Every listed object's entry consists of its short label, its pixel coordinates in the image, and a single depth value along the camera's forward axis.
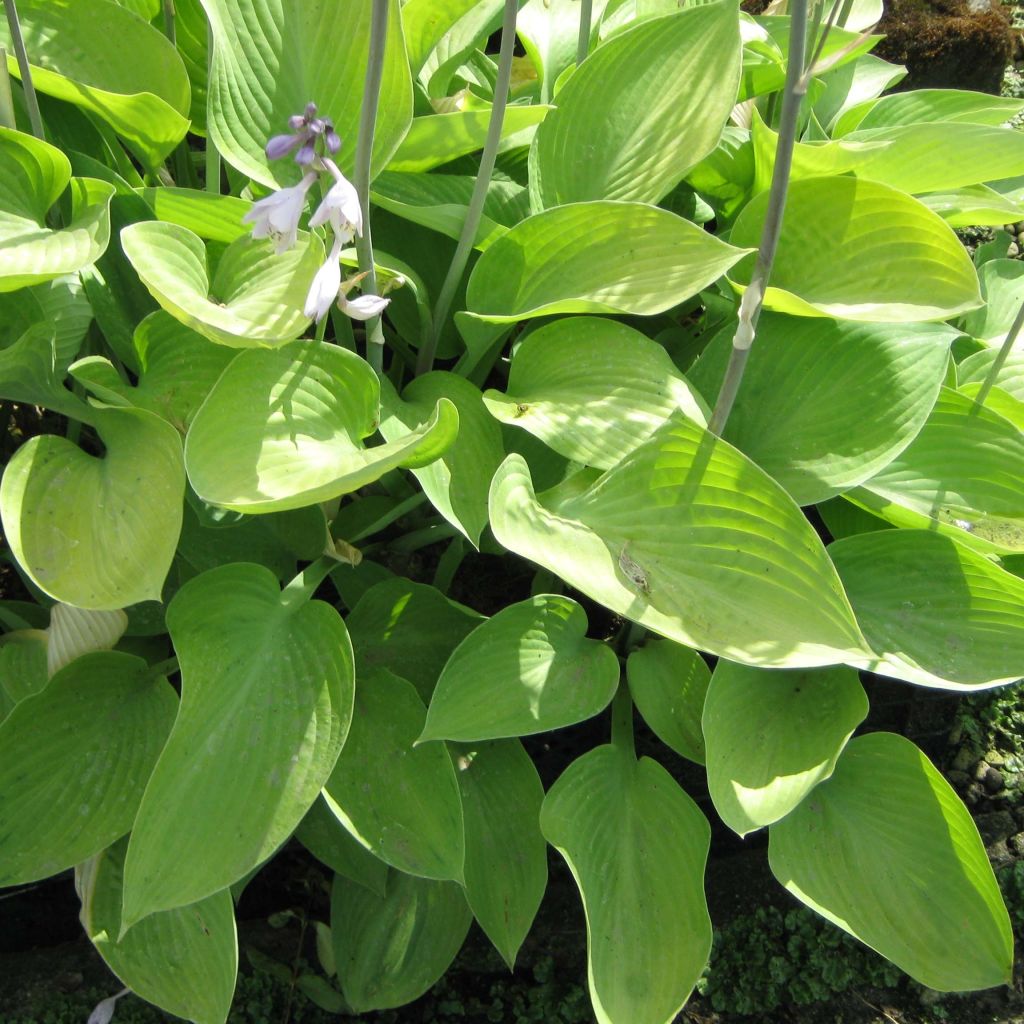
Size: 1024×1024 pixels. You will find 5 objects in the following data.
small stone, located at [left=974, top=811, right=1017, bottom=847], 1.80
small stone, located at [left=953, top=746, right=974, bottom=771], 1.89
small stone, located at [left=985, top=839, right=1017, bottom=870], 1.77
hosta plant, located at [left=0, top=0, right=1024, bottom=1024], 1.15
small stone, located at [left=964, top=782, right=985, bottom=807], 1.86
